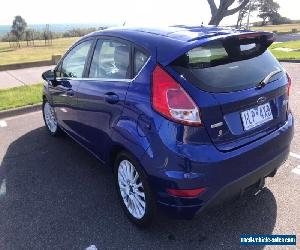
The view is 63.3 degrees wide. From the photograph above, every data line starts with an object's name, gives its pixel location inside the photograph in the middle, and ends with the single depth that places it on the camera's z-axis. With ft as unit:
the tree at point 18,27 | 105.11
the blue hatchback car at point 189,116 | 5.94
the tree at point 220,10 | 40.73
